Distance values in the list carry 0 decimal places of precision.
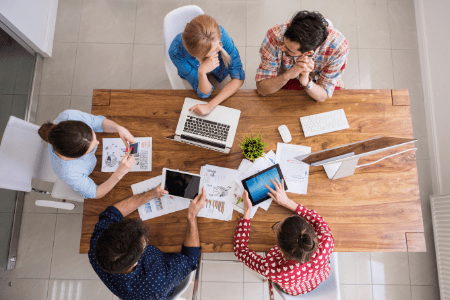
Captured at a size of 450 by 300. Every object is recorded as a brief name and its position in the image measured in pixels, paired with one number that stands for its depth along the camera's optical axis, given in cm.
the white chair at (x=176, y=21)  175
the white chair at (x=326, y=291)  153
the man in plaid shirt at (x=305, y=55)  140
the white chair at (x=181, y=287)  153
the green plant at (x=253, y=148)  156
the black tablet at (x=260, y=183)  159
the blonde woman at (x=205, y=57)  147
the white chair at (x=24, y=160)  158
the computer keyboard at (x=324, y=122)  166
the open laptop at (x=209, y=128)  163
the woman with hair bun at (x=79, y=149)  134
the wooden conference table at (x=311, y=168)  157
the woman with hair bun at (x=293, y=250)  129
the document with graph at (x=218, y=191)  159
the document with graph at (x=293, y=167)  161
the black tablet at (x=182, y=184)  158
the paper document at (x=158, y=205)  159
